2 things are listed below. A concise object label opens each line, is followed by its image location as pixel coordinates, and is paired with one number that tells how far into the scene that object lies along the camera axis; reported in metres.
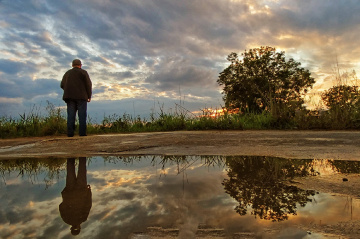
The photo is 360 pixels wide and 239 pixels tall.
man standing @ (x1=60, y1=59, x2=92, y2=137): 6.71
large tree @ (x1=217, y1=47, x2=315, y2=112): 29.19
